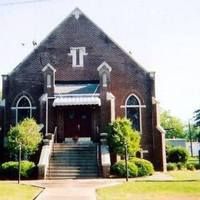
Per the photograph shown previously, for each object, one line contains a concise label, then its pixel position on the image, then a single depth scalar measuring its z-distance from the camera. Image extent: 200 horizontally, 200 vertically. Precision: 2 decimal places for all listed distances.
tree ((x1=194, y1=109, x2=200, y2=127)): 70.75
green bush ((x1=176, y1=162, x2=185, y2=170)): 32.69
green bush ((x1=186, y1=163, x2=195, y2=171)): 32.50
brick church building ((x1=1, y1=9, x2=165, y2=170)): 29.22
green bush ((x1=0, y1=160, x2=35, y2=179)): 23.08
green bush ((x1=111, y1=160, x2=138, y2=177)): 23.06
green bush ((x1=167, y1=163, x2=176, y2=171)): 31.60
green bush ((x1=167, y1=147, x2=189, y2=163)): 34.66
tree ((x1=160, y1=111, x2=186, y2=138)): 86.76
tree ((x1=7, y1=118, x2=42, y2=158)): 25.38
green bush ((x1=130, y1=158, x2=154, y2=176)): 23.83
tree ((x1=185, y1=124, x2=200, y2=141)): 133.38
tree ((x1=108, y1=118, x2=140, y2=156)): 25.23
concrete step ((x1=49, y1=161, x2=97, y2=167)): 24.02
